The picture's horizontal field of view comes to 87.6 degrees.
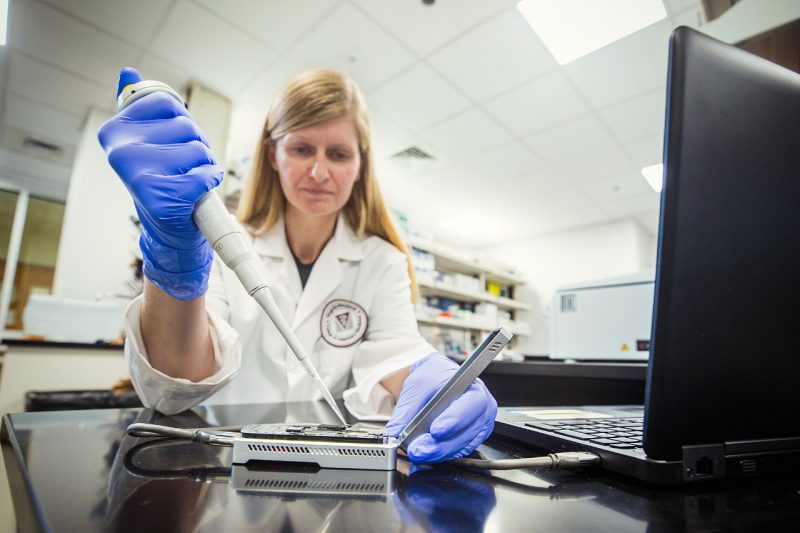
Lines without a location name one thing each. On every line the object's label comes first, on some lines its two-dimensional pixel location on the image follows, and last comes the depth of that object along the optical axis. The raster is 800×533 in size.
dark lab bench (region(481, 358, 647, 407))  0.92
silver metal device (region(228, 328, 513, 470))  0.34
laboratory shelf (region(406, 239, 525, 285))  4.09
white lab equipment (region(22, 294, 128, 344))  2.34
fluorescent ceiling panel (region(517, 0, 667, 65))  1.97
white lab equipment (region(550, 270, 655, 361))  1.85
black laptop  0.32
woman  0.53
